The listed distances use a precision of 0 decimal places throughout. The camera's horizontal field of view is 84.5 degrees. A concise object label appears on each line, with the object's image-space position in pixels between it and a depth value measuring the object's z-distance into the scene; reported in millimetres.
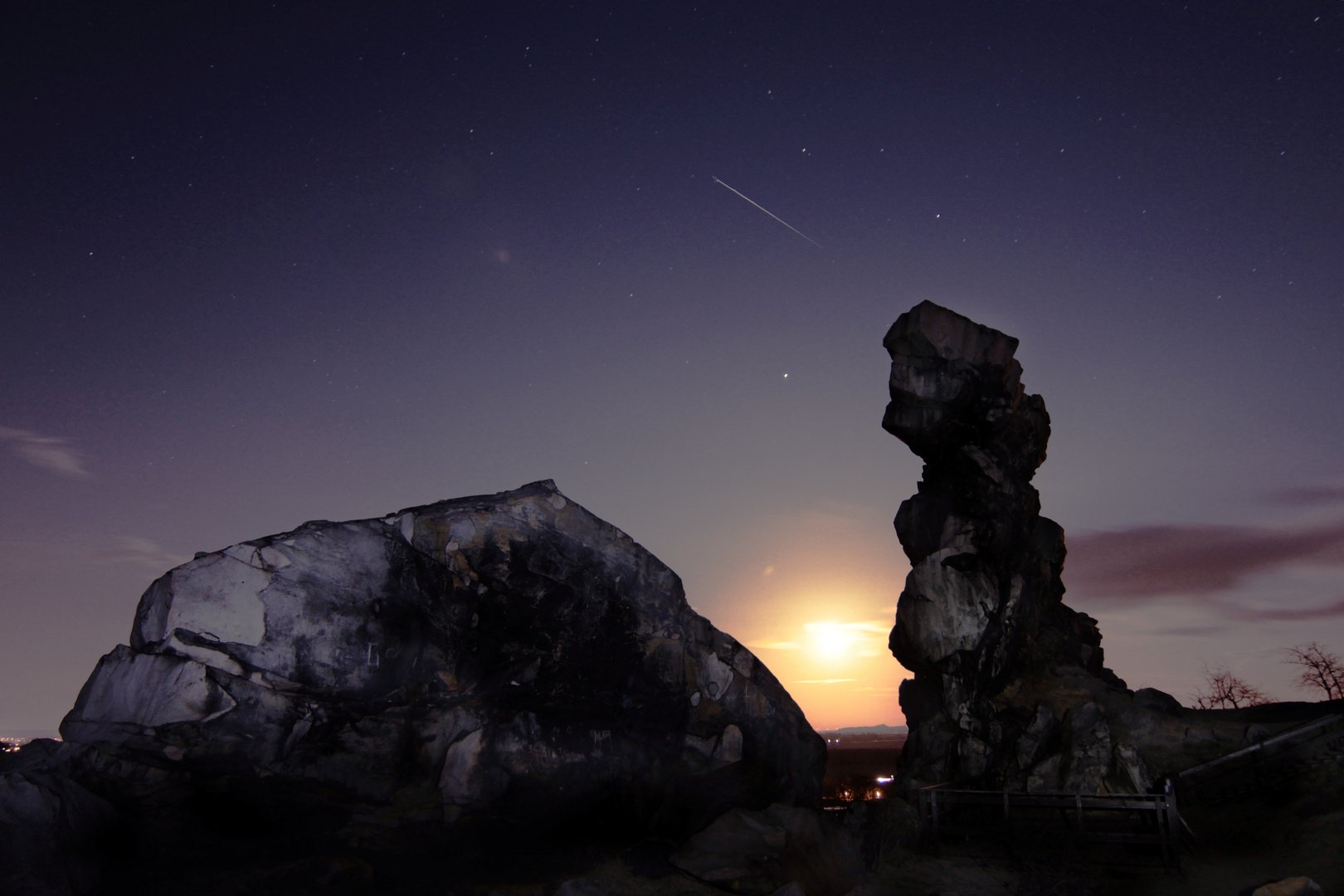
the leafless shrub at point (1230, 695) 47000
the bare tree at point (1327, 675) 40094
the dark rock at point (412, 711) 9984
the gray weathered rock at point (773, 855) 12719
